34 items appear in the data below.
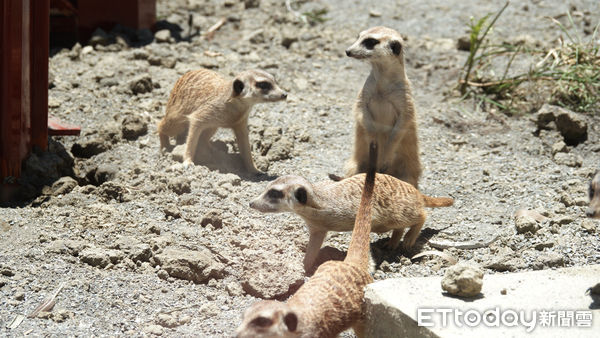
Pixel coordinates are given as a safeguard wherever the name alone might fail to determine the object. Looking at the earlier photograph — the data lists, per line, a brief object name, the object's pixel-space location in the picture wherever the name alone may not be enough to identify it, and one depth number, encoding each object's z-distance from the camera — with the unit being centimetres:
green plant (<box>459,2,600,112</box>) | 592
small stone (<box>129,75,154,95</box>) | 587
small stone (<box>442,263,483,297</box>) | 276
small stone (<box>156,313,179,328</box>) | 299
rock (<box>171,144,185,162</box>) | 496
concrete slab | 253
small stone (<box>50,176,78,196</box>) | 432
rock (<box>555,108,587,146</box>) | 542
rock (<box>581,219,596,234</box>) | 375
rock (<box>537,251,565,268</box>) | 351
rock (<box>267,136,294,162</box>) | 503
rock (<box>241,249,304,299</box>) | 327
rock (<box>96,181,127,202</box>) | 425
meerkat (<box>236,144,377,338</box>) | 244
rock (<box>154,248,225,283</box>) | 336
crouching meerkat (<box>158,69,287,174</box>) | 489
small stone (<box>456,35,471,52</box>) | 701
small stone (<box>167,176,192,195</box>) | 431
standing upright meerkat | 459
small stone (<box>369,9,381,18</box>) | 787
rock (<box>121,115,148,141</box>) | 523
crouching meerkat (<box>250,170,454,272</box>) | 355
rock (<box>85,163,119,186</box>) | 463
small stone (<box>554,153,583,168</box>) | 502
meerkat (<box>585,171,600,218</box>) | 262
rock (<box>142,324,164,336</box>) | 292
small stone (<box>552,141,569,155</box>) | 524
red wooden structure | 423
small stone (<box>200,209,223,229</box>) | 390
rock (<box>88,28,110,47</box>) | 675
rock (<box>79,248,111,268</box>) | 339
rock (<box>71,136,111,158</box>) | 497
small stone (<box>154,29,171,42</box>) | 697
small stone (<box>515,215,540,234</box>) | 385
